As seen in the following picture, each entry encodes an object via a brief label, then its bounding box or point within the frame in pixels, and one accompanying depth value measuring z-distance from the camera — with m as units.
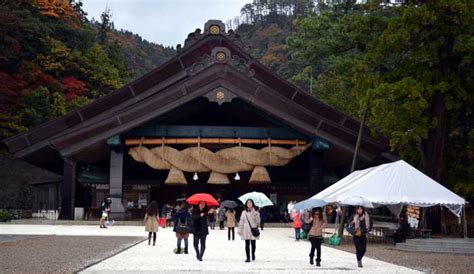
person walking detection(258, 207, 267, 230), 30.86
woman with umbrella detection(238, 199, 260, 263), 15.01
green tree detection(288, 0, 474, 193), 24.98
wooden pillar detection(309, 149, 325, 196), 35.28
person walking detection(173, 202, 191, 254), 17.12
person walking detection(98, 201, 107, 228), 29.42
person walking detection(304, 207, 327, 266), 14.68
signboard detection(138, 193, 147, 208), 38.44
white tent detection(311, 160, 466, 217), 20.47
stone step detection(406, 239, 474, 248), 19.61
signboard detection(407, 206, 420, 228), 25.83
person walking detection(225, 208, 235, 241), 24.17
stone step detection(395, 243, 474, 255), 19.08
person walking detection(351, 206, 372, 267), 14.58
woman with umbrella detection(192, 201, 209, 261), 15.66
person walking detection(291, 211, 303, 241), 23.88
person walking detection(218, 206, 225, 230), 31.44
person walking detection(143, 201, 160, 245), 20.36
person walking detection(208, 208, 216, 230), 31.29
